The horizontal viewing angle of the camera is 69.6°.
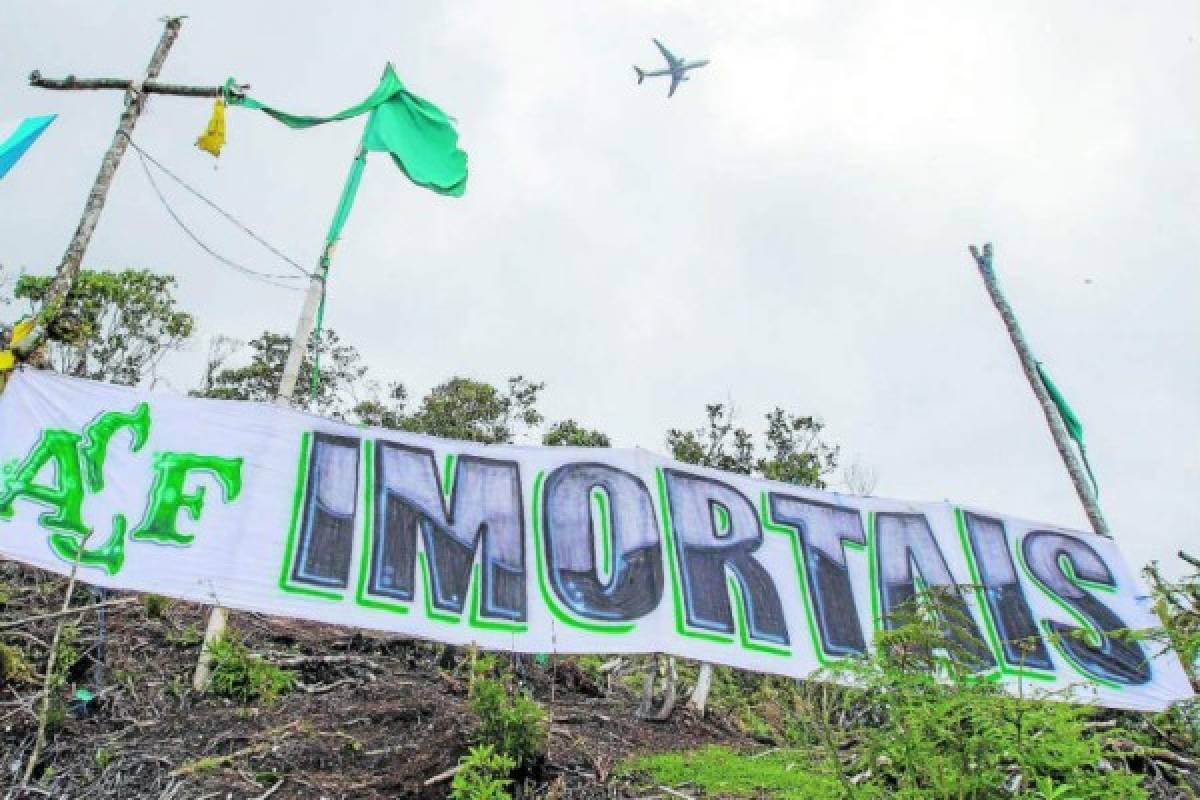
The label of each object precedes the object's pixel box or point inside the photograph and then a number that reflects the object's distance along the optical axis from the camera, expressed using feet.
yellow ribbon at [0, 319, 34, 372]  18.98
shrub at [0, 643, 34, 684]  17.24
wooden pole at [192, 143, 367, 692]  18.63
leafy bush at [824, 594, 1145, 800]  7.81
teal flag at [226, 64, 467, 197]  26.16
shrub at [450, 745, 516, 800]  12.87
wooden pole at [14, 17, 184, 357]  20.51
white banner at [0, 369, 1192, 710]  17.67
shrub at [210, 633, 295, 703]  18.33
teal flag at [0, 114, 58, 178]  22.76
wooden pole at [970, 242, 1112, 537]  32.48
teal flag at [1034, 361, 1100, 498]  34.76
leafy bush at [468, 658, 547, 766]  14.34
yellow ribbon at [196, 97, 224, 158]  25.88
